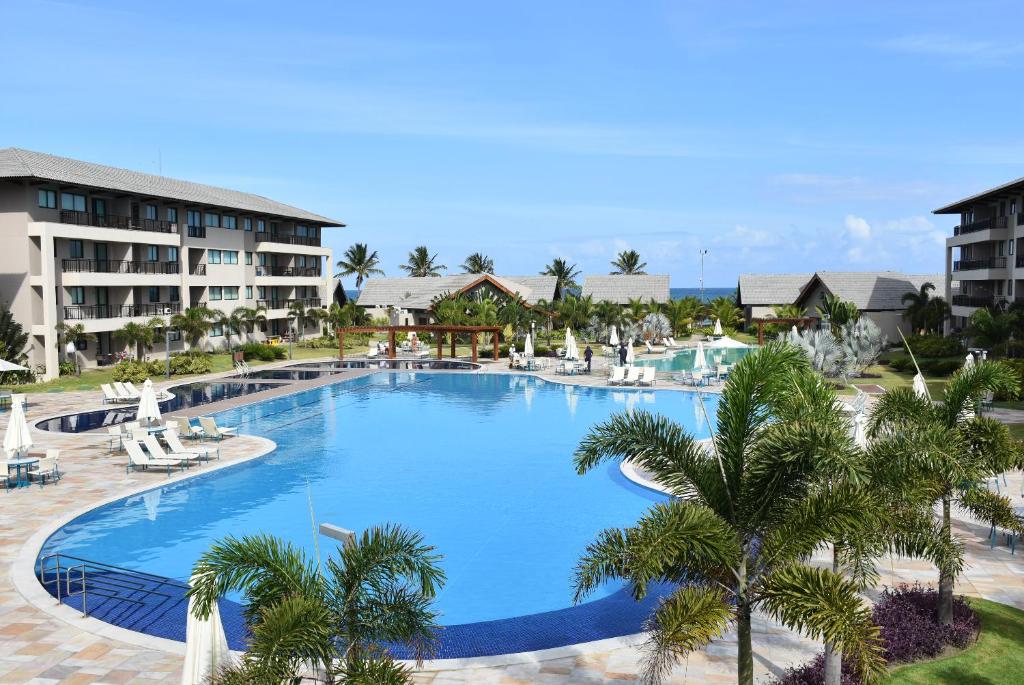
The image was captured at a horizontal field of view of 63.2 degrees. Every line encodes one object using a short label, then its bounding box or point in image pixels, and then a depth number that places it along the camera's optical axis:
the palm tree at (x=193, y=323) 42.59
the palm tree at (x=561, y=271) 89.38
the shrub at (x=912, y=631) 9.30
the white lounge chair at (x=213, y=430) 22.88
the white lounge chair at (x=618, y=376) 34.47
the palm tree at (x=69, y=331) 35.78
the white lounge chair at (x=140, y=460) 19.61
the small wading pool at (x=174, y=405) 25.89
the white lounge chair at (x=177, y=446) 20.58
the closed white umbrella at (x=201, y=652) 7.71
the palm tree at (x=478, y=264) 95.56
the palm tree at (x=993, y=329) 34.34
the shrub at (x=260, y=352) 44.47
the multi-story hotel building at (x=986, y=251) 41.00
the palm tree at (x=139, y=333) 39.16
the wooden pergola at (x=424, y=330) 41.91
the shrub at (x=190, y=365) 37.88
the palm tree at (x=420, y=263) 93.94
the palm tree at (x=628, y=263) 94.94
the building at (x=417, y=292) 64.12
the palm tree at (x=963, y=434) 9.69
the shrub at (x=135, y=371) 34.89
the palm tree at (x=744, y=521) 6.81
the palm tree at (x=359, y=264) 86.06
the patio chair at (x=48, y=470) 18.48
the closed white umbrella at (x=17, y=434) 18.39
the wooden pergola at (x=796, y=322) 48.65
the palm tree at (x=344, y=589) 6.94
